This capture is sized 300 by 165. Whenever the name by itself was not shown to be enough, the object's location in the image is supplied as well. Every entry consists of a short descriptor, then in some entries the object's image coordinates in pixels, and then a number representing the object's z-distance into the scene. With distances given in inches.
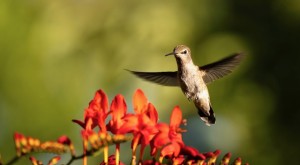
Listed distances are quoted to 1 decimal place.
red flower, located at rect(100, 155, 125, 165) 188.4
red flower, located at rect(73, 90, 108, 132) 182.4
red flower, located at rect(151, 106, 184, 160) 172.1
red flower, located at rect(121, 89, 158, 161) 172.6
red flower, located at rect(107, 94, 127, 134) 181.8
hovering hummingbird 315.0
